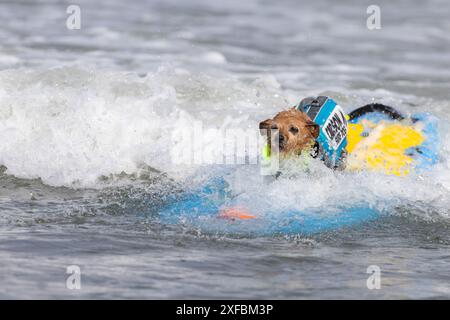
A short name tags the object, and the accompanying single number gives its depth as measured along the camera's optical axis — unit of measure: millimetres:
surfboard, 12453
